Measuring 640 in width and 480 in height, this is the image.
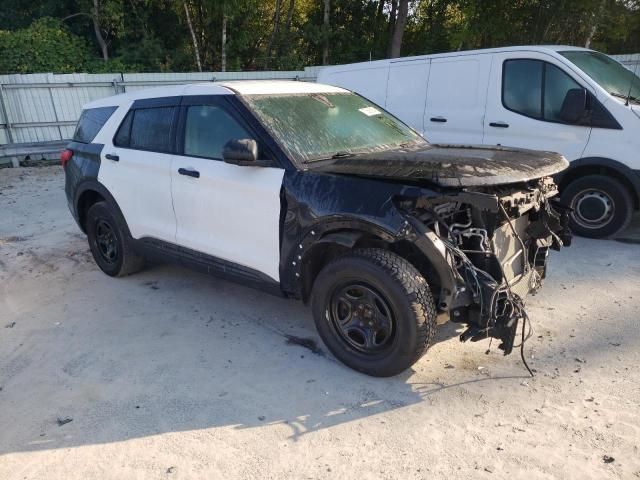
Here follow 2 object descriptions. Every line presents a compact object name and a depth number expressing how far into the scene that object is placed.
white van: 5.48
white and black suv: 2.96
